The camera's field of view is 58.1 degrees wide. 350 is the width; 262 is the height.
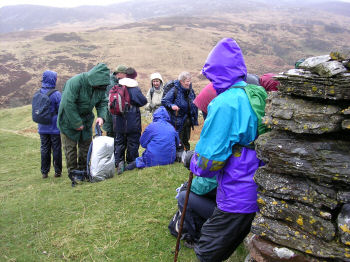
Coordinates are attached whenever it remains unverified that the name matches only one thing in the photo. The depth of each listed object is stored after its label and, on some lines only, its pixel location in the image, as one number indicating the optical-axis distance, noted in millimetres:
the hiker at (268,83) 5820
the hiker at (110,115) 9414
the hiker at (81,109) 7480
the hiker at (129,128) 8742
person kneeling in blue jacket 8172
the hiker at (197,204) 4121
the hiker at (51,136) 8375
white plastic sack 7977
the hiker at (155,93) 10525
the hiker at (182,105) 8930
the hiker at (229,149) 3213
